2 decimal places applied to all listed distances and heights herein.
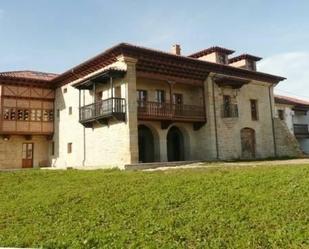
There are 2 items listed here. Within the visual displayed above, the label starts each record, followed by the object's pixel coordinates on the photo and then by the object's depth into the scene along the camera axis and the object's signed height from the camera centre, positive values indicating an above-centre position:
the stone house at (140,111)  15.34 +2.95
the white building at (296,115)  28.57 +3.97
